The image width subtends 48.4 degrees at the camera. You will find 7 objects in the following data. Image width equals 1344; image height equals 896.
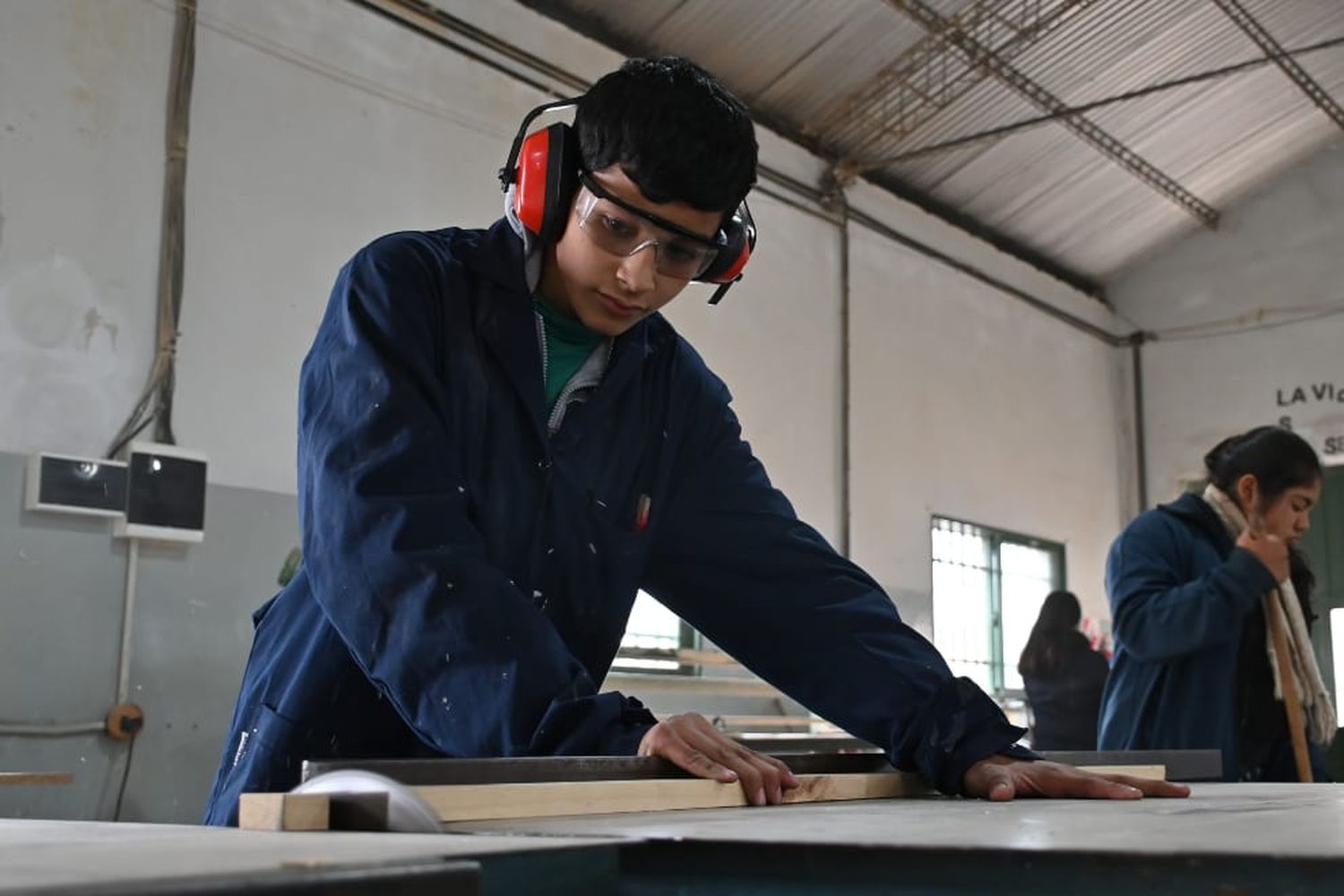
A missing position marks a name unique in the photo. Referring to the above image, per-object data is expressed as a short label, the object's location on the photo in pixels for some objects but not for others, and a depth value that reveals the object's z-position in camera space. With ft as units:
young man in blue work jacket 4.15
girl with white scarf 9.82
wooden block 2.97
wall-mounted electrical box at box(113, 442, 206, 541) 14.20
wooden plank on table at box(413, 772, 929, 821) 3.23
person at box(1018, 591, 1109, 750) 19.02
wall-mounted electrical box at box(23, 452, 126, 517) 13.53
